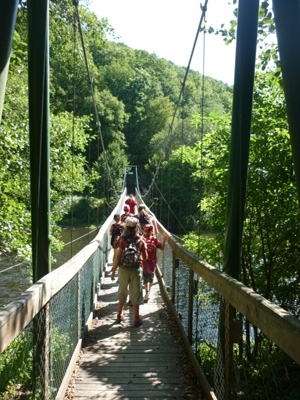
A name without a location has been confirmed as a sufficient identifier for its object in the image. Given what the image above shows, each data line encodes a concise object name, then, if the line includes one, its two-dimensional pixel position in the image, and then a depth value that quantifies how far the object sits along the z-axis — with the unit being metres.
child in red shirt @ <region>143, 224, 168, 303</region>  4.37
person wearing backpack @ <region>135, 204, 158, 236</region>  4.65
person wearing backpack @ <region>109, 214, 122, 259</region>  4.88
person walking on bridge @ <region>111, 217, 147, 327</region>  3.64
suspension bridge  1.55
